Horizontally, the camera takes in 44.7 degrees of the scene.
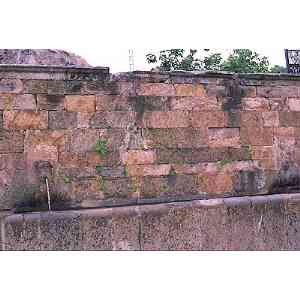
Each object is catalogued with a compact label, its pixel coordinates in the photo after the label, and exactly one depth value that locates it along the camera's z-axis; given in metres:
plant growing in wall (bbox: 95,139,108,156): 4.46
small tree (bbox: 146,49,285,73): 15.97
